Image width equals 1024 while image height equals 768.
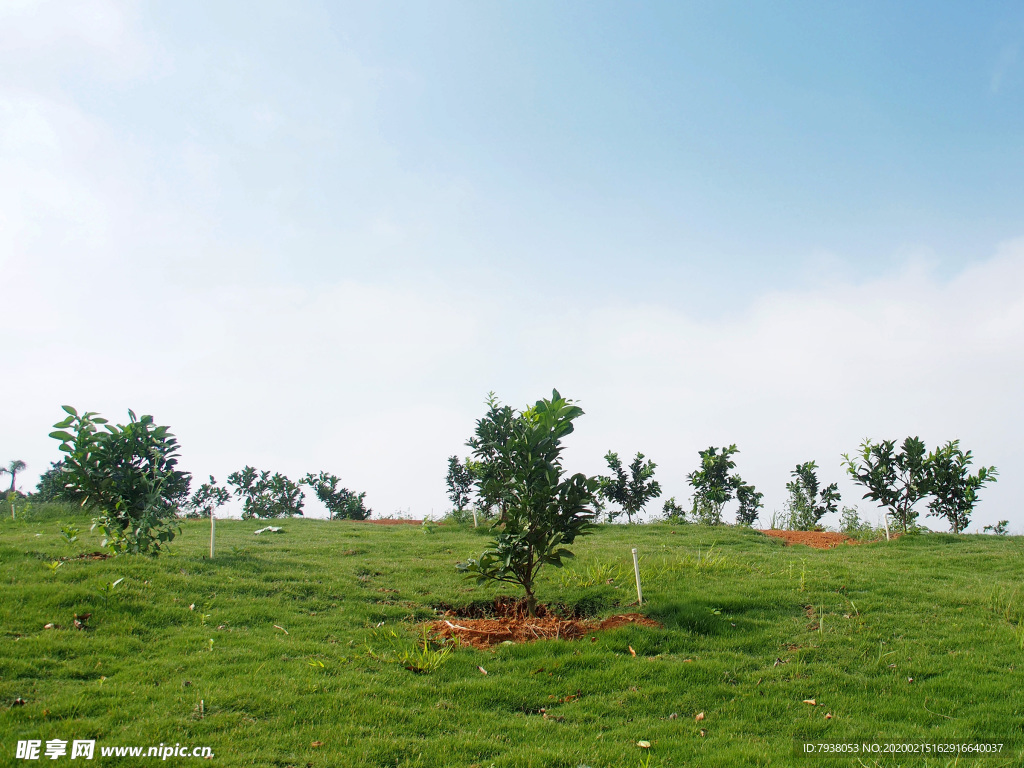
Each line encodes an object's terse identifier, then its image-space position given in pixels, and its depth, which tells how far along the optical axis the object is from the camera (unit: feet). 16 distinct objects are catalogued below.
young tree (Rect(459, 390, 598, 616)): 29.86
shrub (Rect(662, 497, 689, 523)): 80.18
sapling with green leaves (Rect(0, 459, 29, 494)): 183.35
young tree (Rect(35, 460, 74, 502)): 94.63
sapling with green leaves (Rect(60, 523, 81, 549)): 37.01
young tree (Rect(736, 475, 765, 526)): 81.20
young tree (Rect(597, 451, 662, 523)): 83.46
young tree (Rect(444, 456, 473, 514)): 95.20
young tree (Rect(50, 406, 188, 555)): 38.01
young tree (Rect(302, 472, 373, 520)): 98.78
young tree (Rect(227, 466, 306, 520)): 96.84
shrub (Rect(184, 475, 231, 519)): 102.53
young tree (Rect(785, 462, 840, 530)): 79.87
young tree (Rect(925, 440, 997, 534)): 64.75
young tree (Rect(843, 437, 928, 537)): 65.46
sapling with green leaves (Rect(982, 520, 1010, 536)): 75.82
